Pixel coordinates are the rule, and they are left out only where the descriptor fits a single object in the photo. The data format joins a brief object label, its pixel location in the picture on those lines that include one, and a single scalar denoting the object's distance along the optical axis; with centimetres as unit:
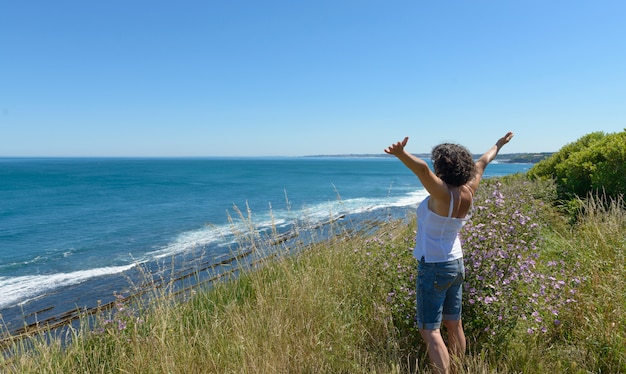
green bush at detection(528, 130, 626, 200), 744
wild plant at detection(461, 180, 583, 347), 326
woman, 290
